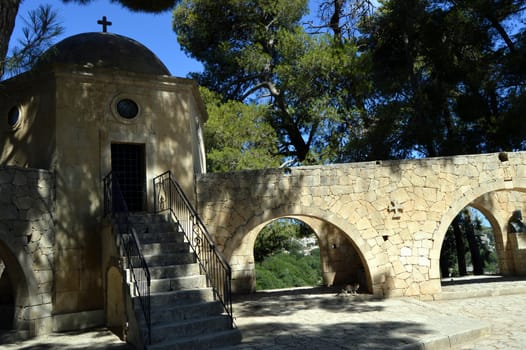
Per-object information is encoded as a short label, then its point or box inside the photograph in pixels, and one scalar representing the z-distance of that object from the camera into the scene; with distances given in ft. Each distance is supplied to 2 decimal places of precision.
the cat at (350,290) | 33.71
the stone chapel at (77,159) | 25.41
